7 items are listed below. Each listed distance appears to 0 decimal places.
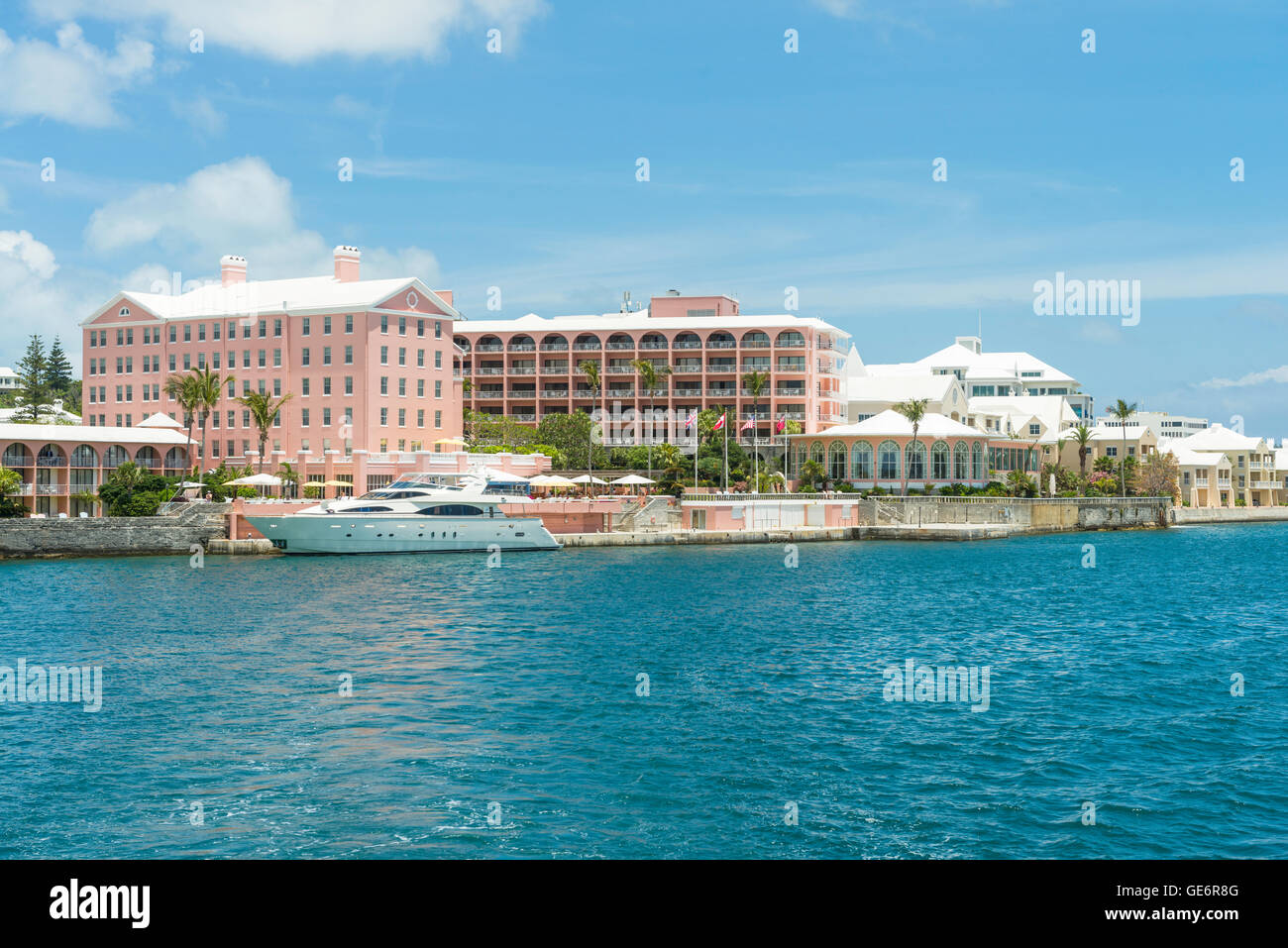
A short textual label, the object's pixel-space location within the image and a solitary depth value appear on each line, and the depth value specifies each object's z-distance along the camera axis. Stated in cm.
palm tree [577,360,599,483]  11506
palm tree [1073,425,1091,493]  13112
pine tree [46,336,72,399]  16938
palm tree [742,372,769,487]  11206
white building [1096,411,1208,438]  19304
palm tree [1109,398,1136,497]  13750
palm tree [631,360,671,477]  11288
